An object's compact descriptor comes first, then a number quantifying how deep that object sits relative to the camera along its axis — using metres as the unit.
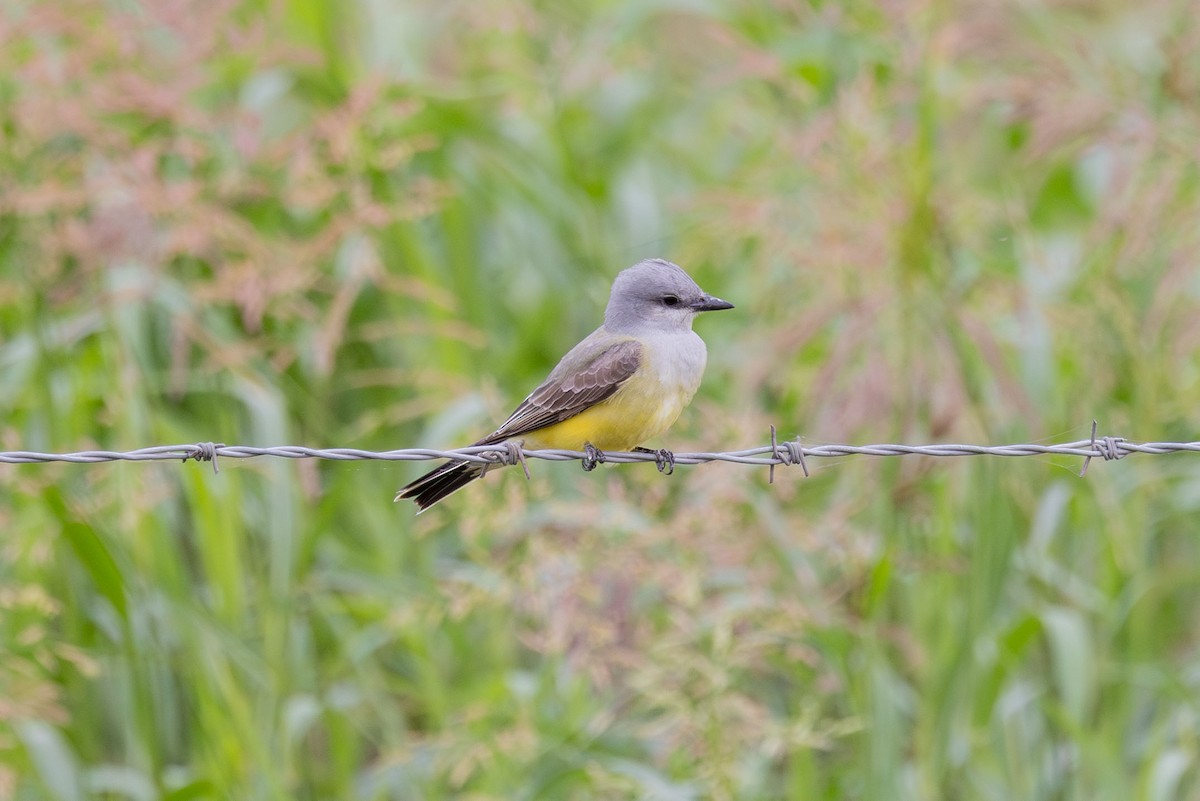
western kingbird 8.73
